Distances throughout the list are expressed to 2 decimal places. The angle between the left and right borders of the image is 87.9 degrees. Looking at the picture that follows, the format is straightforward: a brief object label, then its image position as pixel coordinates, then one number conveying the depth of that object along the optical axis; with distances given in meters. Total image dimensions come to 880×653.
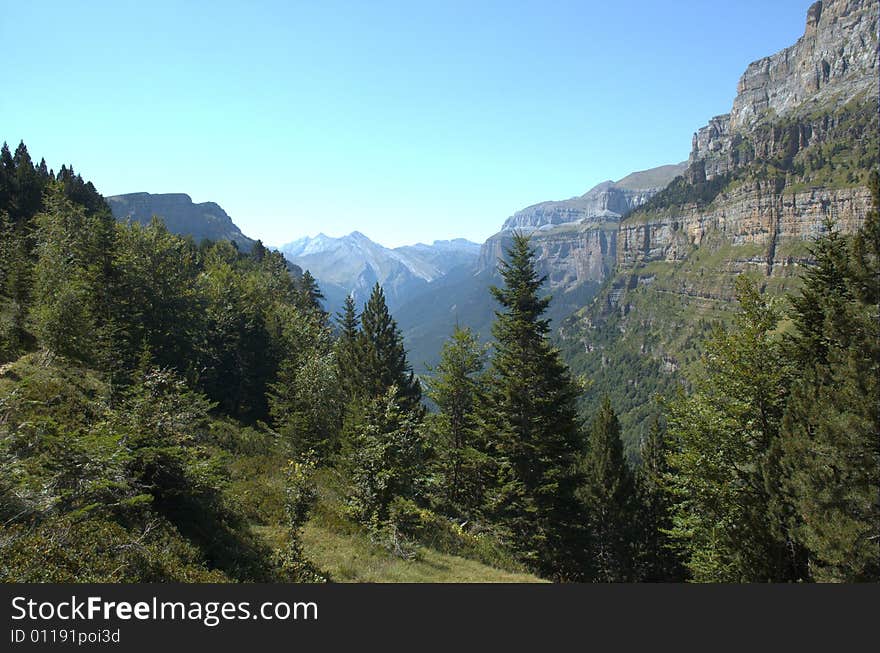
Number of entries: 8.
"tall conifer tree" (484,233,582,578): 21.84
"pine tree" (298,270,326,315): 77.75
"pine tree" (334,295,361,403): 38.09
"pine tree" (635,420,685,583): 32.34
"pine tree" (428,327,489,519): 26.80
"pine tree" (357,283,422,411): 36.97
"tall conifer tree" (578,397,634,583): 31.83
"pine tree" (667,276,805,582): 16.32
